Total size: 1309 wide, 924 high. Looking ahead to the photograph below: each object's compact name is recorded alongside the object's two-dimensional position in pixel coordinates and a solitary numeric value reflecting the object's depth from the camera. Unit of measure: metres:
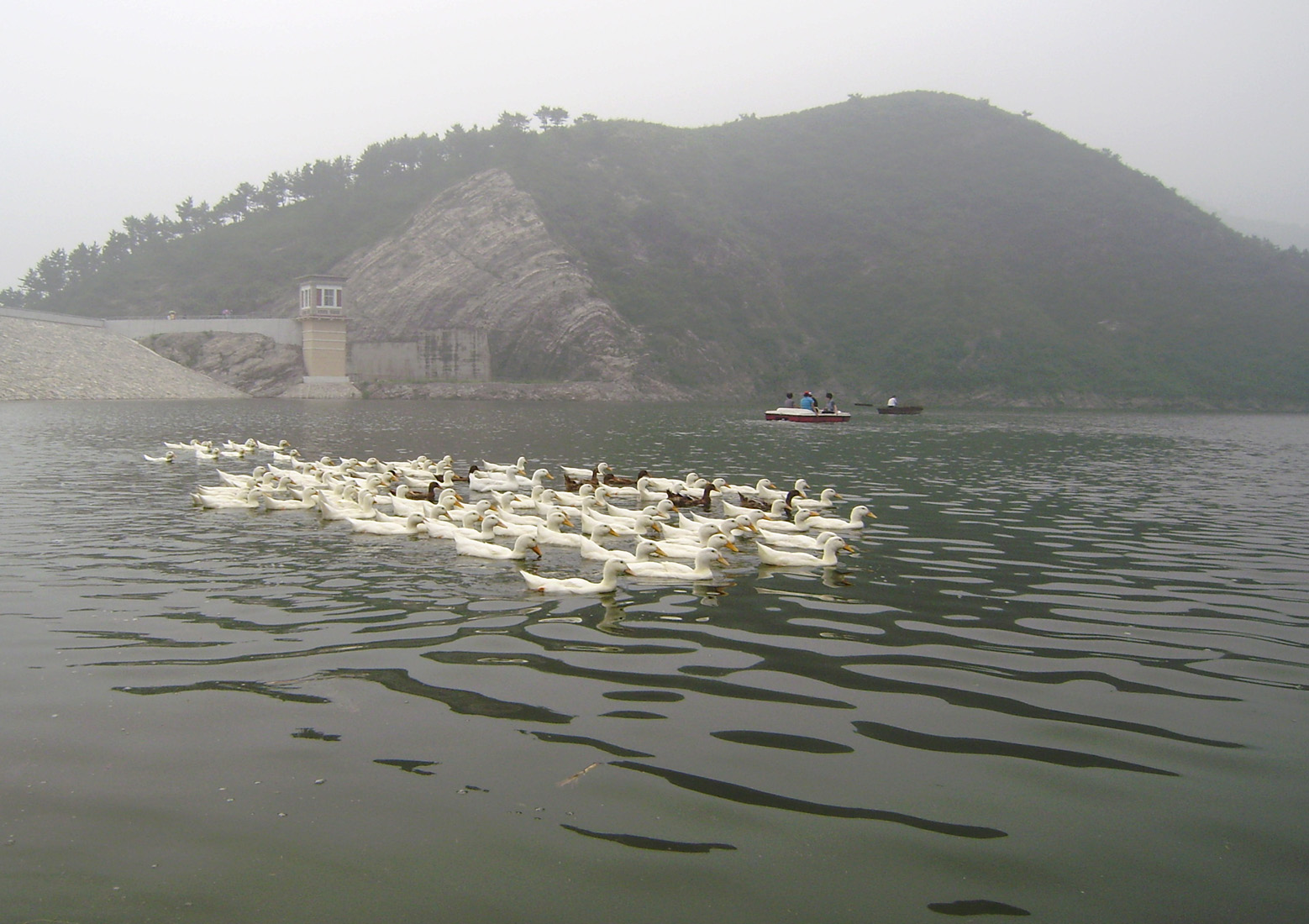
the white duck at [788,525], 17.59
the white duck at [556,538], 16.17
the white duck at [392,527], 16.64
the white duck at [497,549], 14.79
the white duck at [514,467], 24.52
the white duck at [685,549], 14.81
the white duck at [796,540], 16.50
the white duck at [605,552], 14.57
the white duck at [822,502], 20.22
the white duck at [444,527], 16.28
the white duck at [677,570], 13.99
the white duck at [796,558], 15.06
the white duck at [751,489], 21.67
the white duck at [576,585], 12.90
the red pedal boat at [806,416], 55.88
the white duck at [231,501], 19.06
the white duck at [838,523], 18.28
